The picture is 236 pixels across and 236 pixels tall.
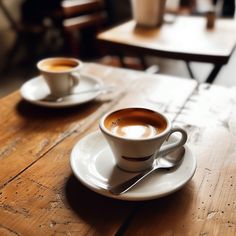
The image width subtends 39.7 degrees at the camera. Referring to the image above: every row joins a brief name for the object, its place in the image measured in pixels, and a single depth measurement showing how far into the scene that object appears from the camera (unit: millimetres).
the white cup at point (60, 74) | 862
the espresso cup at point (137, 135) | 539
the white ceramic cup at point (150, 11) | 1714
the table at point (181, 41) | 1312
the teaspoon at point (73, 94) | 883
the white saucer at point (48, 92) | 858
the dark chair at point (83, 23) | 2625
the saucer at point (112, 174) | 522
